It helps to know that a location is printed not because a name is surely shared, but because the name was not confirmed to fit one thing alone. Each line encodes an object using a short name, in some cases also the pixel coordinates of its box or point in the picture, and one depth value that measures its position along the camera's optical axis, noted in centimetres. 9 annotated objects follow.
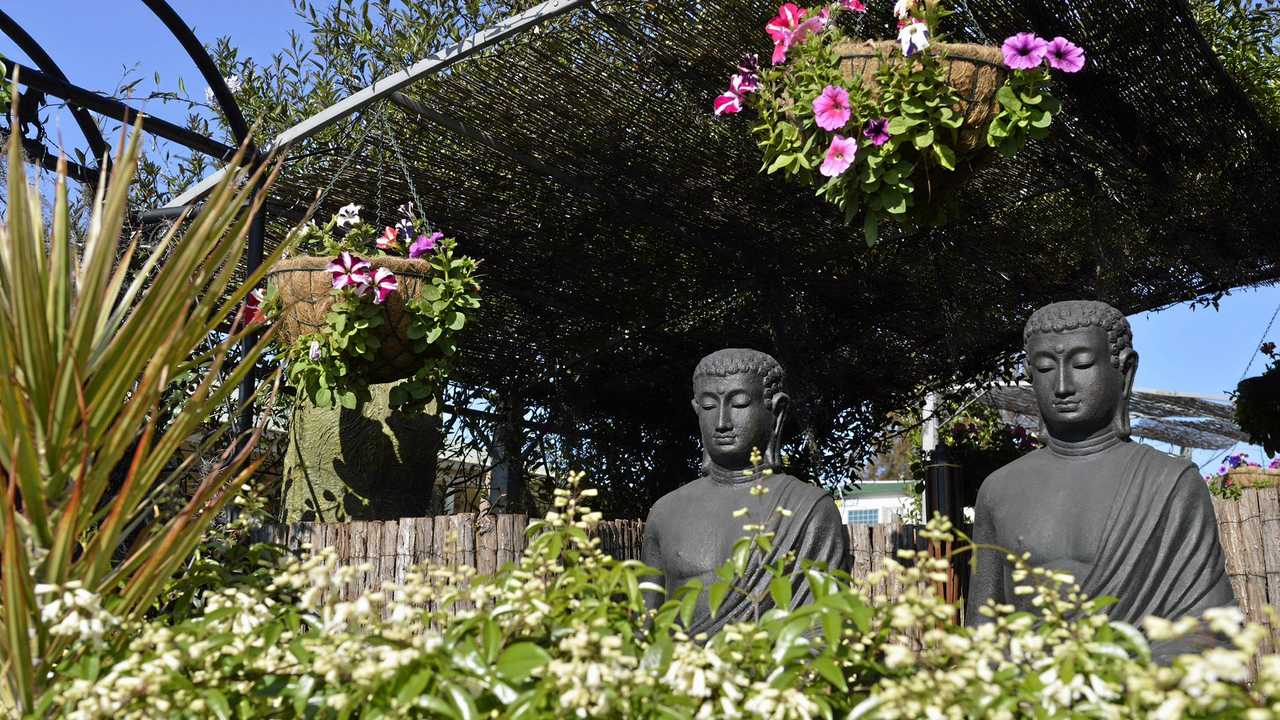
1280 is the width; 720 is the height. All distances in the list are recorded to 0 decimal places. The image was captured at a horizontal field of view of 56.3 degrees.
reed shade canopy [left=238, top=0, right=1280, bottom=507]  434
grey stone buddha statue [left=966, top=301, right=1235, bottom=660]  239
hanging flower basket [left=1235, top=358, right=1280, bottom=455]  635
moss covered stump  465
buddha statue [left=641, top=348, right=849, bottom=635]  281
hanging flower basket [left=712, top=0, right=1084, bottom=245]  273
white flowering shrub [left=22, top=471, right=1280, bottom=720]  138
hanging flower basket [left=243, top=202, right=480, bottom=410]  359
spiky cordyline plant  181
